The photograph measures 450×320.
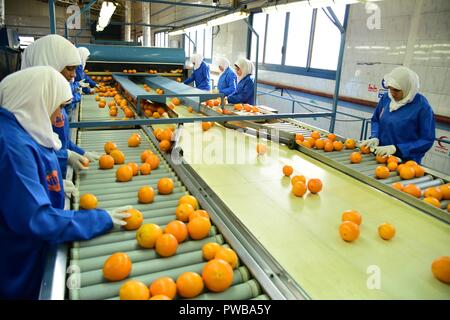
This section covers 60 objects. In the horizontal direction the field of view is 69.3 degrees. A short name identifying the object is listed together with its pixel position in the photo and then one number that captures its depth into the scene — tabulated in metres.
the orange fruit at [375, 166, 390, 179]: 3.16
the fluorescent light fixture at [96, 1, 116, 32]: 9.53
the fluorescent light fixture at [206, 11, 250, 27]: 6.57
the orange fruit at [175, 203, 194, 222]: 2.20
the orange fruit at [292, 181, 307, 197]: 2.82
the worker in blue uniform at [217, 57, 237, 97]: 7.94
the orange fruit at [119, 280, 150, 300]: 1.46
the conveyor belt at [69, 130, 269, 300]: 1.62
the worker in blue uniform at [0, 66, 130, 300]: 1.56
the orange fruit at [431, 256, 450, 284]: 1.80
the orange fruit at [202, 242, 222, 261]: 1.83
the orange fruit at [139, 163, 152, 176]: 3.01
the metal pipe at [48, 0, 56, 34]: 4.64
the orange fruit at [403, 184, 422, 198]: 2.81
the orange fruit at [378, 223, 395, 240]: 2.19
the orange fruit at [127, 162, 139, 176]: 2.93
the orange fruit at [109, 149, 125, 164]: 3.22
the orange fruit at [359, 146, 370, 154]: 3.93
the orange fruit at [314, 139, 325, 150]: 4.03
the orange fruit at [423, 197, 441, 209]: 2.64
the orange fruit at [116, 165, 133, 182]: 2.80
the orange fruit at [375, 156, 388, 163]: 3.63
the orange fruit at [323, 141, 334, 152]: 3.97
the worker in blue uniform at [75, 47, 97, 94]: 6.43
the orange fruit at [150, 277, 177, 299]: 1.51
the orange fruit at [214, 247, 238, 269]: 1.76
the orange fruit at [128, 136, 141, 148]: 3.77
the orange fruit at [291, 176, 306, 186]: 2.96
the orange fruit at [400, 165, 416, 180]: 3.22
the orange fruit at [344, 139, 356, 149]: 4.14
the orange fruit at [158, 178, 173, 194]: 2.60
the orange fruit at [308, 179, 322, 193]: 2.83
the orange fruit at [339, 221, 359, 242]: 2.15
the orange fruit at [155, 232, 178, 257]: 1.83
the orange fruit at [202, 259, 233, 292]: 1.58
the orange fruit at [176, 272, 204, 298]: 1.55
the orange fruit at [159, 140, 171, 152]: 3.52
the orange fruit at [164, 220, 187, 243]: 1.96
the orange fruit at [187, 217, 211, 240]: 2.01
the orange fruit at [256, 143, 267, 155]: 3.91
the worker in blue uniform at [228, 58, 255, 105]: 7.67
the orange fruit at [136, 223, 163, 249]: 1.88
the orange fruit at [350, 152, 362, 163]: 3.59
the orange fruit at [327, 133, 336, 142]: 4.21
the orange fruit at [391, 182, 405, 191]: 2.90
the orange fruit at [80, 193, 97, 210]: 2.27
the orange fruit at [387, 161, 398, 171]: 3.40
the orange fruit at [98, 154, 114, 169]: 3.08
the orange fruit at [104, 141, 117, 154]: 3.38
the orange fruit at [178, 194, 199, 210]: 2.36
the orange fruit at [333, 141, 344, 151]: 4.00
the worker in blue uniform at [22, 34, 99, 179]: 2.89
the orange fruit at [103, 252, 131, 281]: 1.62
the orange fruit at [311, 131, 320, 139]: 4.27
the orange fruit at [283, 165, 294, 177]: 3.27
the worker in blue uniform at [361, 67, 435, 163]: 3.68
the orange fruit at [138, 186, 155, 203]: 2.43
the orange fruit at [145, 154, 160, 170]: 3.14
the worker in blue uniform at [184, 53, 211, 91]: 9.22
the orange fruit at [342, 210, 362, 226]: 2.32
